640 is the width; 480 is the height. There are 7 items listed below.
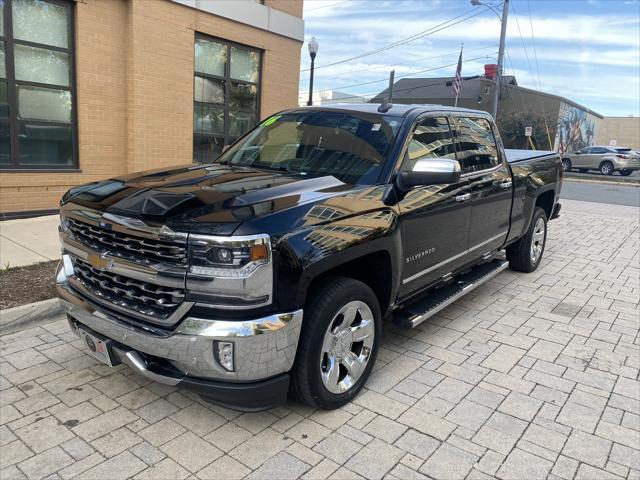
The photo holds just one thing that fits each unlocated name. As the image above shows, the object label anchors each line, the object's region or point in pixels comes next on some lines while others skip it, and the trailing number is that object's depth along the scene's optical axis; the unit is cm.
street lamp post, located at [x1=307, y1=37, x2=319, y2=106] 1564
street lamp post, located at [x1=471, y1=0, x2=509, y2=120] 2450
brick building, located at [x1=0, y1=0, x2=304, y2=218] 797
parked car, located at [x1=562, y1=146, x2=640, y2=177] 3022
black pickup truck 268
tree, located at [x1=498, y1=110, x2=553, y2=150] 4122
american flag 2411
